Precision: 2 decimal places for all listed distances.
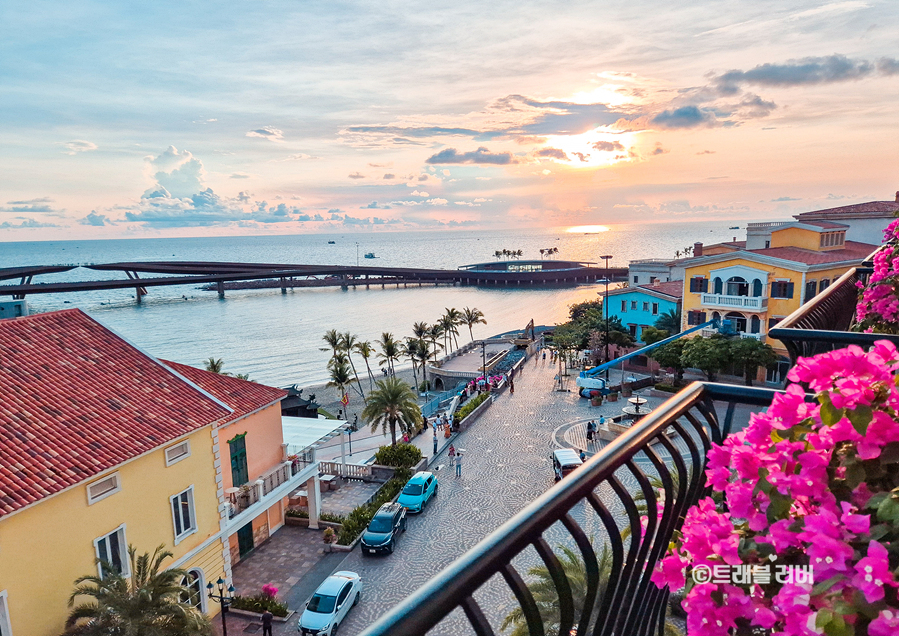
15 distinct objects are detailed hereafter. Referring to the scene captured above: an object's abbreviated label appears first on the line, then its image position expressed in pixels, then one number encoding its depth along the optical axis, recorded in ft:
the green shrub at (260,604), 52.29
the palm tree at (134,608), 36.29
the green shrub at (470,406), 108.88
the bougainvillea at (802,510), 4.65
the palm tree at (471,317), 229.99
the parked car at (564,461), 74.68
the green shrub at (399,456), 85.56
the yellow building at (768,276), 112.78
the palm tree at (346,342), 163.02
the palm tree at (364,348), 159.23
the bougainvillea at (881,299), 16.90
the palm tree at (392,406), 92.68
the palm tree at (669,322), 140.97
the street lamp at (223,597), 47.63
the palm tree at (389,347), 155.02
